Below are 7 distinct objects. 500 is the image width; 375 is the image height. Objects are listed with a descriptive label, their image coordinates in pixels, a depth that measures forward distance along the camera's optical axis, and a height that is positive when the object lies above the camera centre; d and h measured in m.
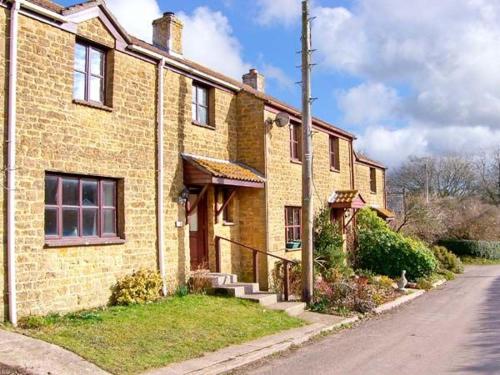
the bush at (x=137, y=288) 11.91 -1.31
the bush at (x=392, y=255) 21.11 -1.17
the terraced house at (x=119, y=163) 10.22 +1.50
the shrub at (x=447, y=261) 27.44 -1.82
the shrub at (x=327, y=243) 18.39 -0.60
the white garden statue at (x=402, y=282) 18.77 -1.98
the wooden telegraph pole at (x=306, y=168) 14.30 +1.48
